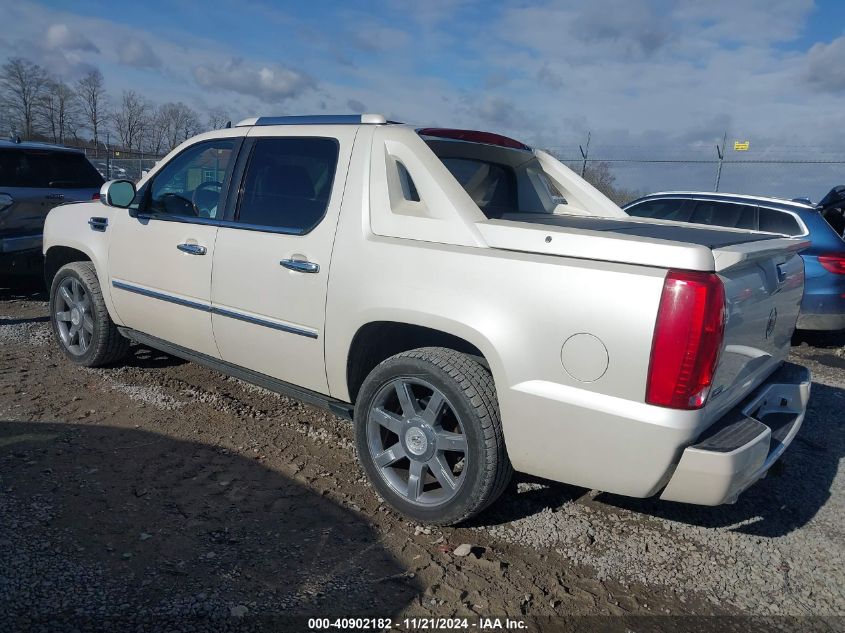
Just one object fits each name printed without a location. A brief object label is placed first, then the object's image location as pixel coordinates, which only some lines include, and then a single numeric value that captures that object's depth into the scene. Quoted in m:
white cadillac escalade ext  2.48
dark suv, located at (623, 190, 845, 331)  6.61
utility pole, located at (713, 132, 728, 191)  14.03
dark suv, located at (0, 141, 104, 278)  7.01
